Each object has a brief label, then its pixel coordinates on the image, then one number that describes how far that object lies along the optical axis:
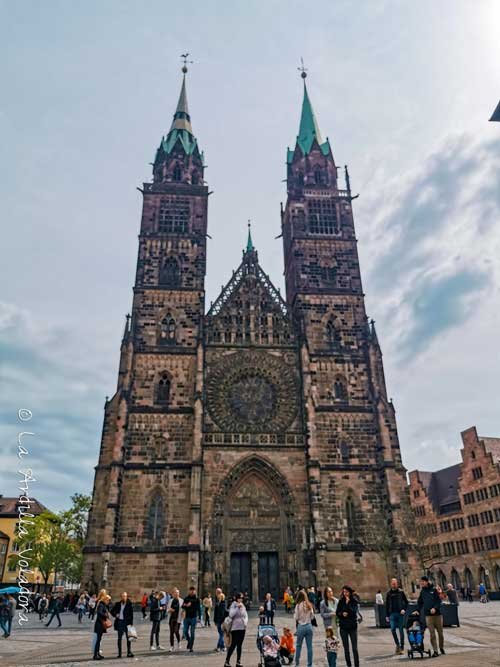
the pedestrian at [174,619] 13.05
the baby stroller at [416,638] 10.47
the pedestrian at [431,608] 10.89
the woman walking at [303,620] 9.34
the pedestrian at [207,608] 19.39
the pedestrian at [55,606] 19.80
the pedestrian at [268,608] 15.30
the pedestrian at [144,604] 22.30
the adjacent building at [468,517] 42.00
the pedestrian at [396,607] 11.44
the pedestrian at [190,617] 12.65
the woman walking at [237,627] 9.75
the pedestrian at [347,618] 9.02
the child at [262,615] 15.89
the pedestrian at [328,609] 11.91
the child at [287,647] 10.52
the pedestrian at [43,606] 25.03
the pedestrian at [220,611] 13.70
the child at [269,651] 8.66
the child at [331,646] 8.47
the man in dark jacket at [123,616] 11.76
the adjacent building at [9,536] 51.66
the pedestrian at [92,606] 23.09
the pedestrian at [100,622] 11.19
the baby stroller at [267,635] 8.65
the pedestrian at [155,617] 13.08
